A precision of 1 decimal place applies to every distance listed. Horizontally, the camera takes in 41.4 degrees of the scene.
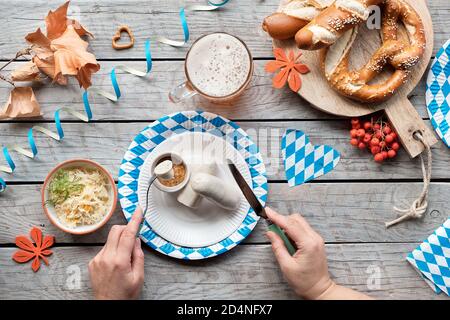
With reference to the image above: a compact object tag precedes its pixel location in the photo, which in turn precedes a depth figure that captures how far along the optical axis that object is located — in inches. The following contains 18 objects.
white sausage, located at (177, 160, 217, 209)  60.4
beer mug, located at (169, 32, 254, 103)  62.3
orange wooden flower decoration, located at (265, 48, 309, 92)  63.2
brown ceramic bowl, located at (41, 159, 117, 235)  60.8
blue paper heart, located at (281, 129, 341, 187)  64.4
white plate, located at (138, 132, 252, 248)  62.2
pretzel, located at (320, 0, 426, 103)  61.6
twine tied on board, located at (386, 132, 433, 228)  63.1
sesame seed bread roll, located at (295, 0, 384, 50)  59.9
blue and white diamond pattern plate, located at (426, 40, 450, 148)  64.3
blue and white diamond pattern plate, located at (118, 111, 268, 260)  62.1
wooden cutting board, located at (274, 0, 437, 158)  62.7
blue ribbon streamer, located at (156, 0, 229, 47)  65.2
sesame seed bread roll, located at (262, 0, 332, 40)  61.5
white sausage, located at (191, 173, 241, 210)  58.5
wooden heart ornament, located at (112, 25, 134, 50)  65.1
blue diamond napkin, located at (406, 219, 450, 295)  62.5
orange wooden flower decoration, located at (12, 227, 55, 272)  63.2
